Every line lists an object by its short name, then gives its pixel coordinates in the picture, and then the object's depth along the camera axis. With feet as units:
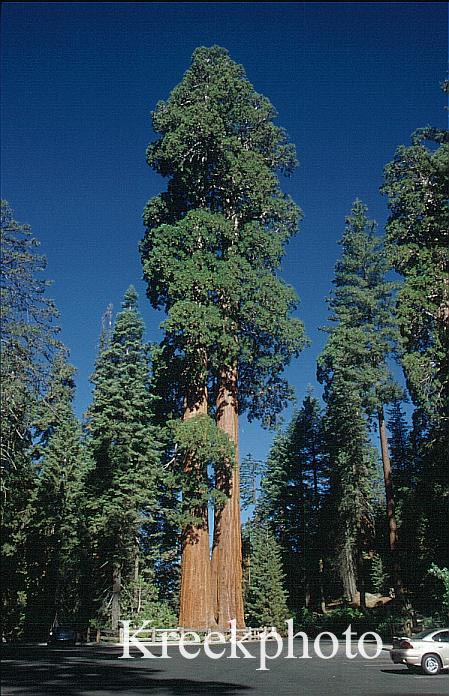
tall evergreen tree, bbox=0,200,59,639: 51.16
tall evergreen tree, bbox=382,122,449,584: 72.08
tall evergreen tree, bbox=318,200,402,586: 100.83
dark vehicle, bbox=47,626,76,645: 91.20
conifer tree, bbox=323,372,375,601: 120.57
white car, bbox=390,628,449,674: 53.36
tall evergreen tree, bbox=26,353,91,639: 109.60
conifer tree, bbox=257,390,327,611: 147.43
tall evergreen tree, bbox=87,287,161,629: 92.53
